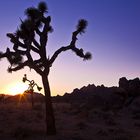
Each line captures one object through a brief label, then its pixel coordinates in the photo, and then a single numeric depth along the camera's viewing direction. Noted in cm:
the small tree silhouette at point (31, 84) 1605
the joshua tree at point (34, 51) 801
